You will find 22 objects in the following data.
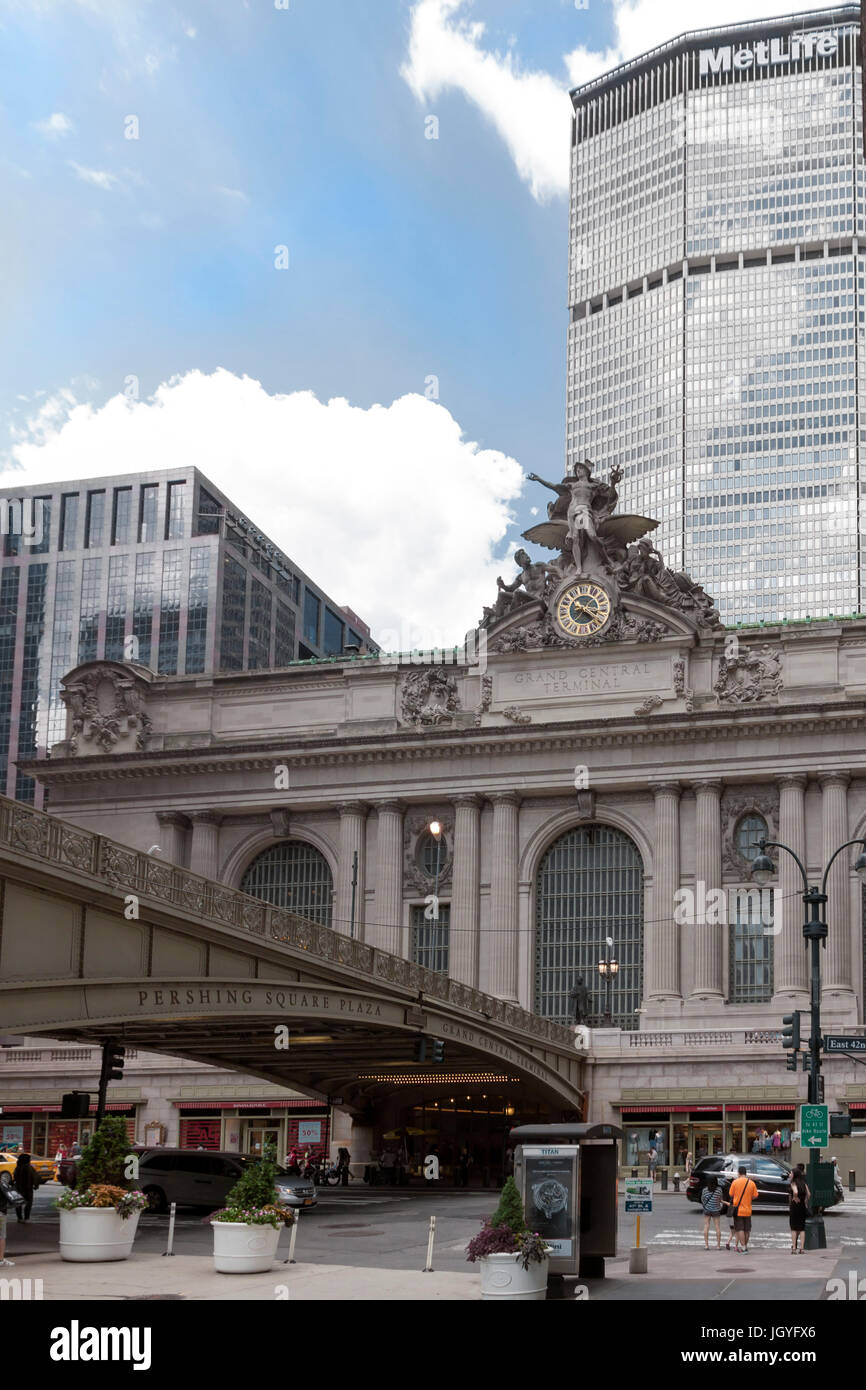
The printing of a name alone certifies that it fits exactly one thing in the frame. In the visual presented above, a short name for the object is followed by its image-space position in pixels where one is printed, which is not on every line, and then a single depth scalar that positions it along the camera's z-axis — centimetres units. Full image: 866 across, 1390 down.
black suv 4459
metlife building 17912
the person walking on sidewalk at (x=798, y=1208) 3219
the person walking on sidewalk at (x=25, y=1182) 3875
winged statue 7888
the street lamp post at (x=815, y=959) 3606
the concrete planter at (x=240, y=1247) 2720
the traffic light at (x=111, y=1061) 3866
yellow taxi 5478
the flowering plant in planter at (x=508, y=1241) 2405
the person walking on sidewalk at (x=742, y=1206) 3309
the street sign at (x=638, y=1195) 3102
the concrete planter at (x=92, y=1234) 2872
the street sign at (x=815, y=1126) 3316
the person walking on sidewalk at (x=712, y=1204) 3456
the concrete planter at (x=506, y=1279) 2398
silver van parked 4291
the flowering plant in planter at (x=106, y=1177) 2884
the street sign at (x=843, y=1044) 3616
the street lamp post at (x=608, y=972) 6412
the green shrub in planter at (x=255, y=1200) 2739
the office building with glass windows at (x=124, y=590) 16262
